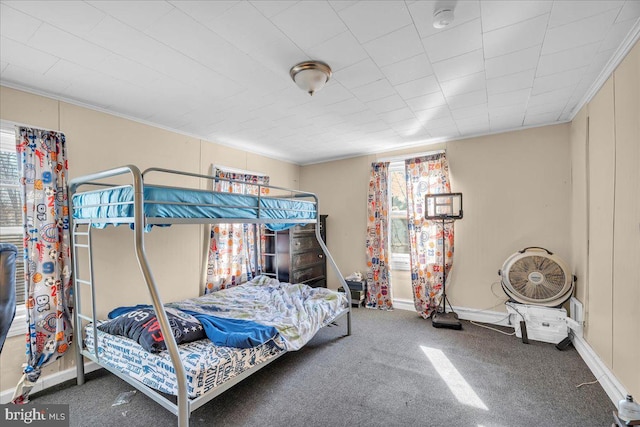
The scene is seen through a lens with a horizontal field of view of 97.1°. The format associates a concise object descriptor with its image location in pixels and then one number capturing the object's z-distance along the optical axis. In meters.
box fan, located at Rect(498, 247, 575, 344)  2.81
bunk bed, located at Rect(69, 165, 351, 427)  1.61
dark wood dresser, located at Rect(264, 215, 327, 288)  4.06
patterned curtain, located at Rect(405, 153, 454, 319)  3.71
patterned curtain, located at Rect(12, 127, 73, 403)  2.15
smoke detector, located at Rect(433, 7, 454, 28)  1.40
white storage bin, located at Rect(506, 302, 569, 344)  2.86
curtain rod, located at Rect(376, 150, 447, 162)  3.86
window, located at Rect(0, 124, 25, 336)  2.18
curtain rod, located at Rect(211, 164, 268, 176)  3.64
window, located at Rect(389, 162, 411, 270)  4.24
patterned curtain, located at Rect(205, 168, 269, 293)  3.53
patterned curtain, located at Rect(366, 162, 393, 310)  4.12
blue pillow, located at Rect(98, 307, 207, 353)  1.79
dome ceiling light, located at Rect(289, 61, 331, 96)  1.90
